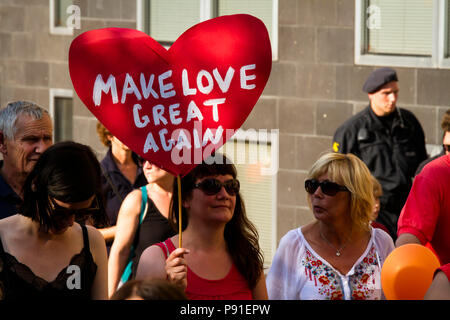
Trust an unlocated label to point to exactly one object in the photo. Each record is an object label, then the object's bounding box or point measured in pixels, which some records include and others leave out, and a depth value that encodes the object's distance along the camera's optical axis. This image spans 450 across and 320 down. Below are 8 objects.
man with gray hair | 7.31
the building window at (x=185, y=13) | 13.91
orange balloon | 5.89
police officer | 11.37
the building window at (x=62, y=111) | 19.76
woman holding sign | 6.39
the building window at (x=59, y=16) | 19.96
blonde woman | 7.01
